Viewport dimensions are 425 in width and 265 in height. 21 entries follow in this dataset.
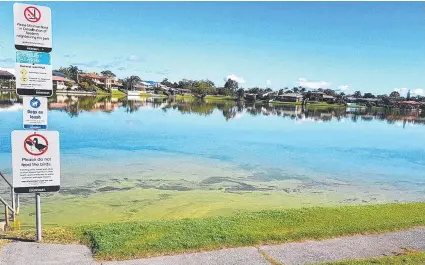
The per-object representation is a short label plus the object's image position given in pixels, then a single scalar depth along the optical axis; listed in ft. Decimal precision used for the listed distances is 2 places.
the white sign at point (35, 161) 17.92
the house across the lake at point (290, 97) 431.10
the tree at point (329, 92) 479.58
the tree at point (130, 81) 434.06
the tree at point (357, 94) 547.90
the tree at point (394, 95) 538.47
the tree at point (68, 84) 316.31
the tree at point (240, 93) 447.10
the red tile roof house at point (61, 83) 308.46
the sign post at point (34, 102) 17.48
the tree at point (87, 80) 350.43
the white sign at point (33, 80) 17.53
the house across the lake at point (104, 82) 403.54
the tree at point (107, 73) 533.14
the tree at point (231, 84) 499.10
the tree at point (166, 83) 531.78
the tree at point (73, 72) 401.82
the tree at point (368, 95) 545.85
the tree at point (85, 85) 326.44
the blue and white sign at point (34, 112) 17.98
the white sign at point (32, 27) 17.25
